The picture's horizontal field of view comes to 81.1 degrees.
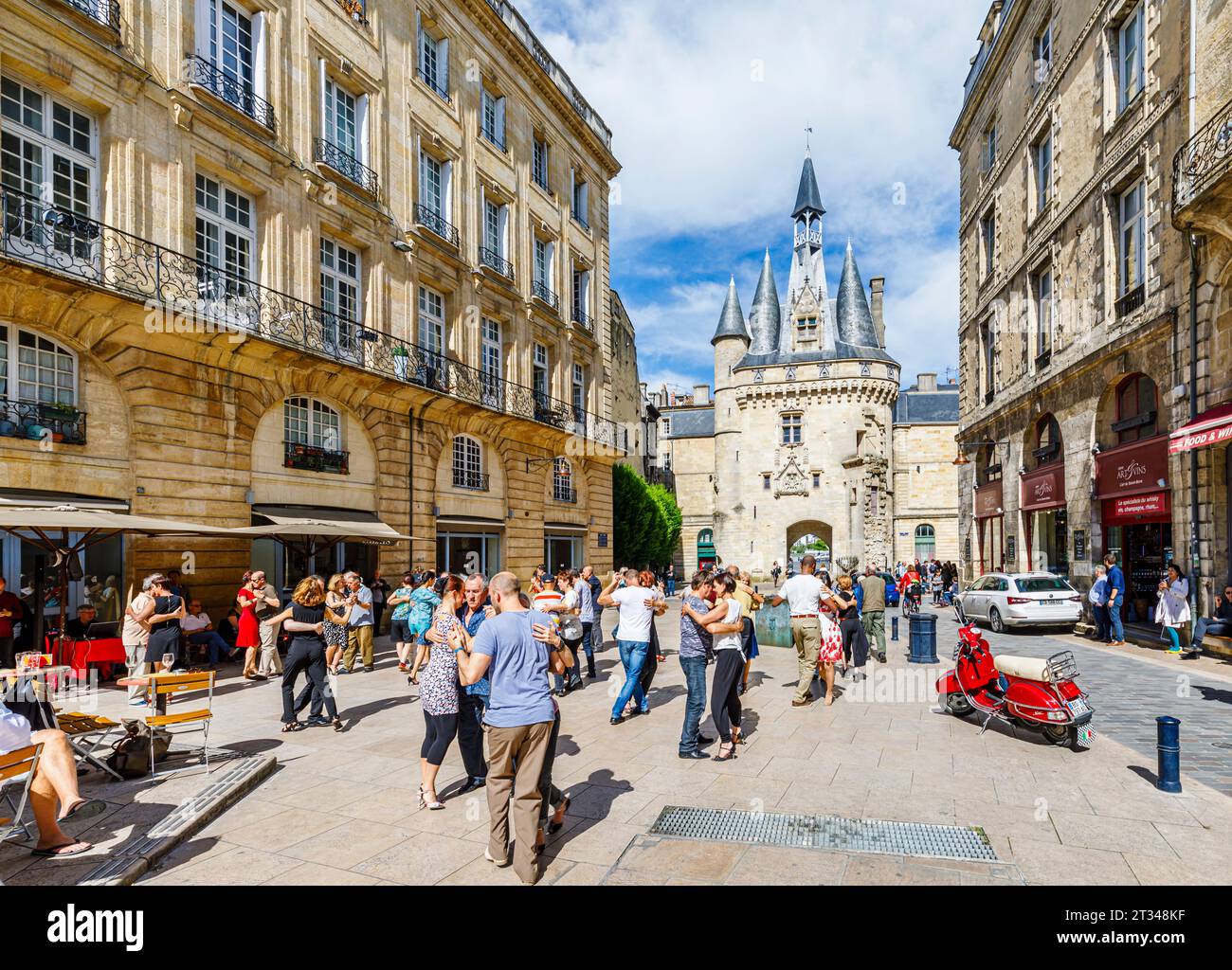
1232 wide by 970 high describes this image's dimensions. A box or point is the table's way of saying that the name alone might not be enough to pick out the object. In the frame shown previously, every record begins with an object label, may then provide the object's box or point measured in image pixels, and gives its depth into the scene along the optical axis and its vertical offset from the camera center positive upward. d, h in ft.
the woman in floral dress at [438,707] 17.47 -4.64
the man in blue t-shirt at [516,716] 13.66 -3.81
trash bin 40.68 -7.34
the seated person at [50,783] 14.12 -5.26
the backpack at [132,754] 19.21 -6.21
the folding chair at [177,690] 18.99 -4.92
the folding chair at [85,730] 18.40 -5.34
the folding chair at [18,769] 13.24 -4.59
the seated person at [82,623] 34.06 -4.83
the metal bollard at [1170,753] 18.08 -6.22
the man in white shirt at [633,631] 26.81 -4.34
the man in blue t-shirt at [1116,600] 46.24 -5.98
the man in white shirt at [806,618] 28.73 -4.27
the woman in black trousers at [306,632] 23.36 -3.67
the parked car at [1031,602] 52.26 -6.83
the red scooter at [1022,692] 22.15 -6.05
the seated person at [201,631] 36.32 -5.64
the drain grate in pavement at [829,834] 14.89 -7.03
